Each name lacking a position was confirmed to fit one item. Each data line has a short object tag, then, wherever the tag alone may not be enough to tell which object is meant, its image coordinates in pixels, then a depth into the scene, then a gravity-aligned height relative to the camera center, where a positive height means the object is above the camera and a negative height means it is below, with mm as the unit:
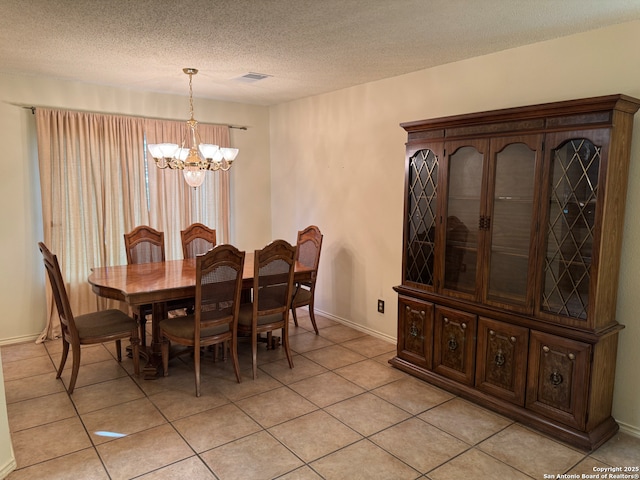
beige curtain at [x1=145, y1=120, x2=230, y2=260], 4914 -37
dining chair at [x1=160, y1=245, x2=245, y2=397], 3145 -865
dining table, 3240 -710
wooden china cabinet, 2514 -384
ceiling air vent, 3984 +1096
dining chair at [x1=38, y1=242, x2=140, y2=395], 3148 -1037
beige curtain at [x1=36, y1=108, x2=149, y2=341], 4281 +25
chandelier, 3576 +309
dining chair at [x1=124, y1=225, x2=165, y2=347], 4332 -531
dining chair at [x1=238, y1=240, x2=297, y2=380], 3426 -813
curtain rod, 4115 +827
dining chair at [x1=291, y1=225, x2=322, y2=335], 4348 -693
